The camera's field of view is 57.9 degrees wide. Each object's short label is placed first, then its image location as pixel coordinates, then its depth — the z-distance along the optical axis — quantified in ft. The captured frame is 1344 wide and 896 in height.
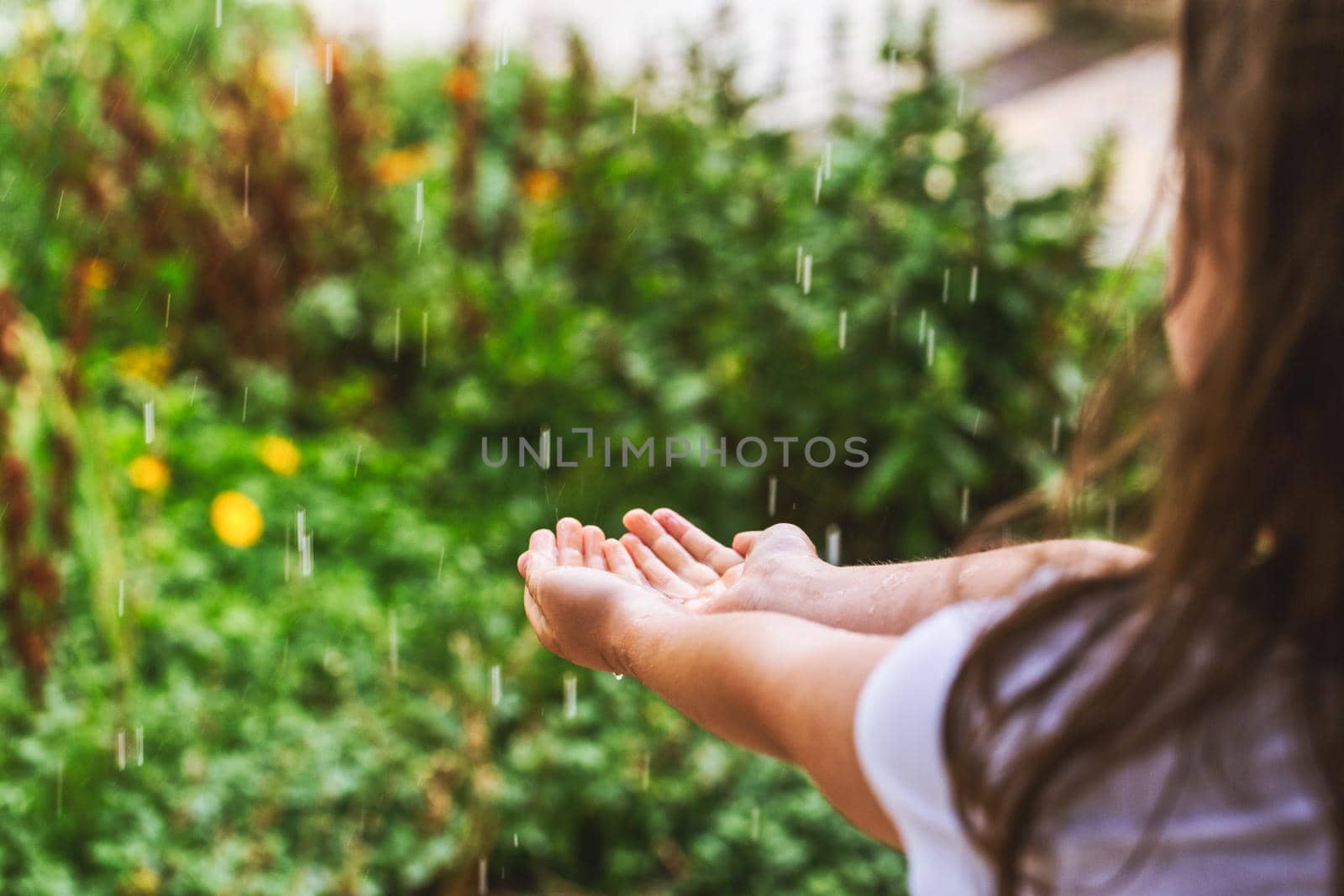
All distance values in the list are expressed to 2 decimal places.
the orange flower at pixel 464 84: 11.47
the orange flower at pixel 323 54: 11.14
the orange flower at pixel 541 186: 11.09
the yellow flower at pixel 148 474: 8.43
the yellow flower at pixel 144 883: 5.98
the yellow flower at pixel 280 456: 8.98
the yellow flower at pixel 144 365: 10.11
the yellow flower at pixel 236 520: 8.23
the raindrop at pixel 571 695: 7.04
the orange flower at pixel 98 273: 10.18
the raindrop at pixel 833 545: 7.78
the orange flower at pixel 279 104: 11.05
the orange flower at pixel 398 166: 11.68
